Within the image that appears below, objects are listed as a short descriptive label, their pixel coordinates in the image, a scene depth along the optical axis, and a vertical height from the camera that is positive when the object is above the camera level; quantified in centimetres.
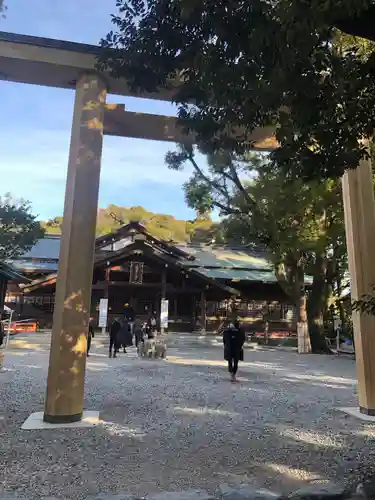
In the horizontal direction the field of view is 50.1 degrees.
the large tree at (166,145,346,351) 1520 +465
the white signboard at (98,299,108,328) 2028 +91
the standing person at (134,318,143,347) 1628 +1
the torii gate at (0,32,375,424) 557 +181
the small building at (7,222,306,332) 2356 +273
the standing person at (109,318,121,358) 1401 -16
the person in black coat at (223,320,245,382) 966 -24
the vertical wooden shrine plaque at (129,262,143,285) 2341 +337
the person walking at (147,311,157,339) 1752 +27
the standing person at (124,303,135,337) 2160 +97
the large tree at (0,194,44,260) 2228 +555
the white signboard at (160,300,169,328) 2103 +92
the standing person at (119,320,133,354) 1519 -17
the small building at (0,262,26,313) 993 +132
